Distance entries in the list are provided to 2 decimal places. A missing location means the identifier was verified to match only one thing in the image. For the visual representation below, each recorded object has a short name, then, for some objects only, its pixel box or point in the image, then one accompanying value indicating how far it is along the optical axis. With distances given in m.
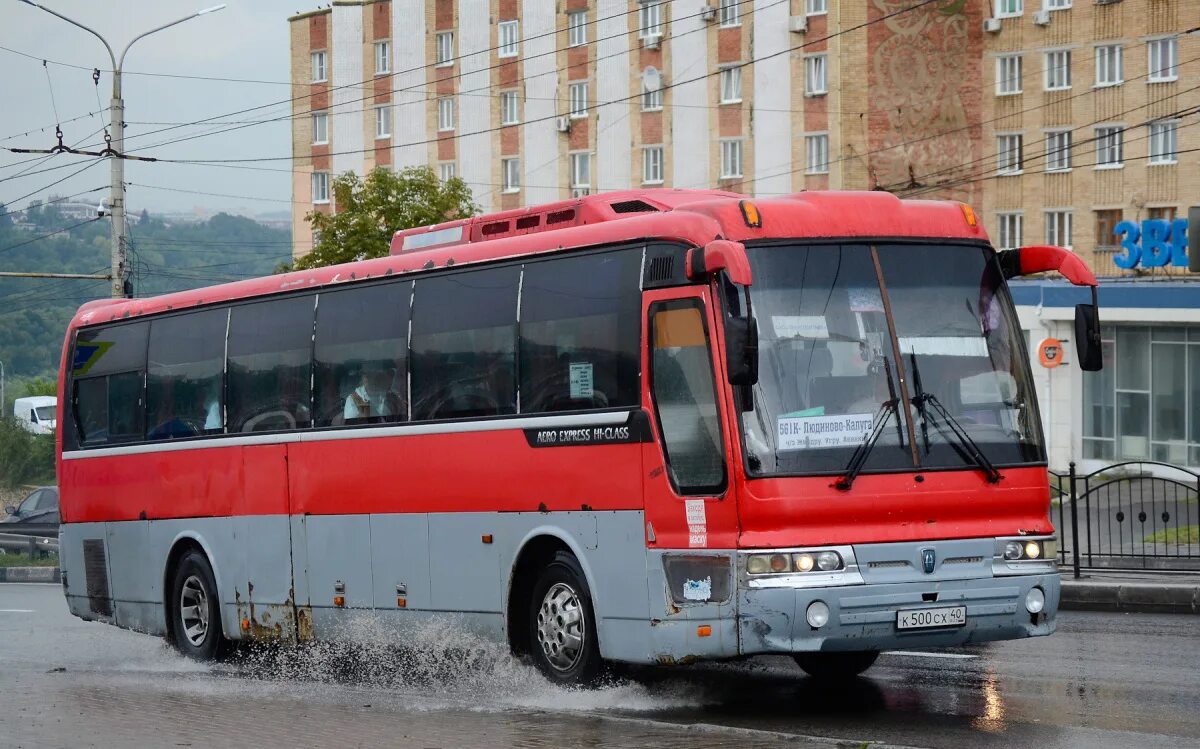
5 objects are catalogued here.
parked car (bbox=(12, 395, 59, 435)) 86.03
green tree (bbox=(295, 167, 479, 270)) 54.38
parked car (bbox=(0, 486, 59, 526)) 42.38
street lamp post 36.16
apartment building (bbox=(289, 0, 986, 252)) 64.19
